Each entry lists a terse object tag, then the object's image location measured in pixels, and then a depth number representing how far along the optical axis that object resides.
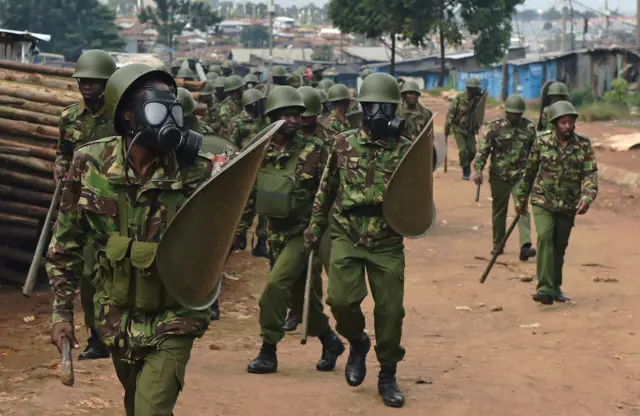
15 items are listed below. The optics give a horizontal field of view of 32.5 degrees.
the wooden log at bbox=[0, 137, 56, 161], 10.32
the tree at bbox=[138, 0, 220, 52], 86.06
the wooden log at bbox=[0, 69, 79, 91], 12.22
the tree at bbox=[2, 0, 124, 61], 74.12
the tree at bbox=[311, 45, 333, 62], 88.81
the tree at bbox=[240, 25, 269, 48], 130.12
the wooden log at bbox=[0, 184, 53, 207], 10.32
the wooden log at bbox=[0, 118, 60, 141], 10.42
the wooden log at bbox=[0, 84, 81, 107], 10.95
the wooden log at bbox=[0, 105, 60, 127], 10.58
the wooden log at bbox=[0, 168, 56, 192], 10.30
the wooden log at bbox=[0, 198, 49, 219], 10.31
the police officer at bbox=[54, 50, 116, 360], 8.07
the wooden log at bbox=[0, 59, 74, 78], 12.71
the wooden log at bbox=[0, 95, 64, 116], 10.80
